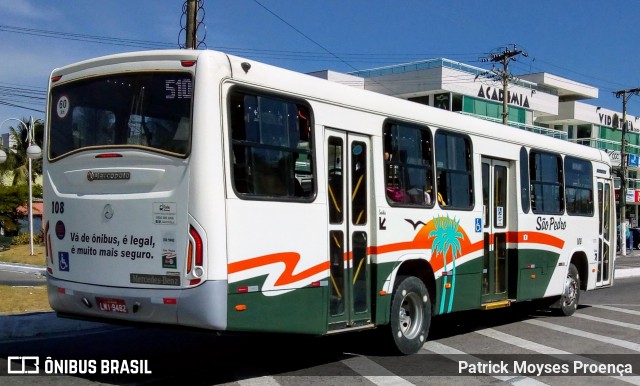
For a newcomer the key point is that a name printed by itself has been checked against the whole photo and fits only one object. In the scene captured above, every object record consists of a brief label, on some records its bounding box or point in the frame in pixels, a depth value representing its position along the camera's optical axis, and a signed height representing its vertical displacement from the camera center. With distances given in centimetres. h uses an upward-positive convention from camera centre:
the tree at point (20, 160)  5484 +418
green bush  3619 -136
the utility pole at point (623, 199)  4009 +69
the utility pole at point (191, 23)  1695 +450
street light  2479 +206
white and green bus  661 +12
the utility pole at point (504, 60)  4122 +889
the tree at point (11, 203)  4450 +59
